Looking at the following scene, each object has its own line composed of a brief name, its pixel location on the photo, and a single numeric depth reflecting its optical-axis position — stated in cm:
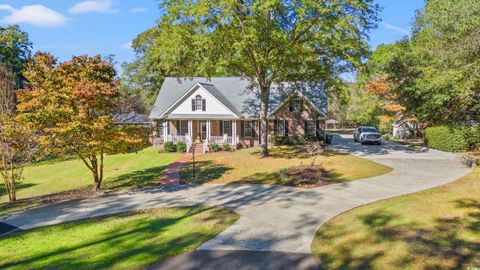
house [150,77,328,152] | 3222
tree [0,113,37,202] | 1382
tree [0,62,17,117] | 1585
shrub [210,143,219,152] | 3095
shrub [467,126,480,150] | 2562
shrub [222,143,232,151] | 3118
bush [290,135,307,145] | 3225
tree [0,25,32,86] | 4691
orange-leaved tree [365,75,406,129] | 4156
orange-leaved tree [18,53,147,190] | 1376
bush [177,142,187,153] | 3084
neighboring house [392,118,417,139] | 4362
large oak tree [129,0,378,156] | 2059
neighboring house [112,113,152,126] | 4979
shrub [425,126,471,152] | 2589
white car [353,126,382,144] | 3359
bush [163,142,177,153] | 3108
